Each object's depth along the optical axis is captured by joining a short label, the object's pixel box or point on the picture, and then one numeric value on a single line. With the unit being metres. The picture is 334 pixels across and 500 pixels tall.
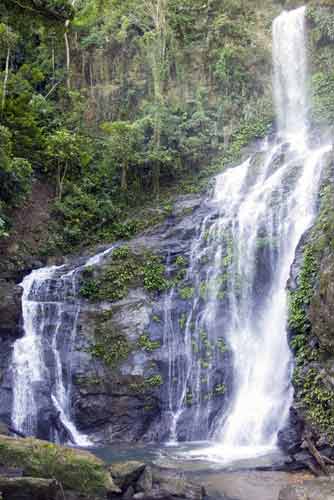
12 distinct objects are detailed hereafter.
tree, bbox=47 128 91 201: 20.67
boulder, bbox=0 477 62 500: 8.57
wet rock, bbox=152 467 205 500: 9.45
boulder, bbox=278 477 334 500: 8.73
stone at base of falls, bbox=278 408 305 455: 11.65
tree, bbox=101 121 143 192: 21.64
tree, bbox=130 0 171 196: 26.33
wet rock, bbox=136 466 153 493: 9.62
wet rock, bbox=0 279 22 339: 15.43
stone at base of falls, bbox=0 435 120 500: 9.40
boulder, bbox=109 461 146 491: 9.71
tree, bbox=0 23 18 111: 20.13
